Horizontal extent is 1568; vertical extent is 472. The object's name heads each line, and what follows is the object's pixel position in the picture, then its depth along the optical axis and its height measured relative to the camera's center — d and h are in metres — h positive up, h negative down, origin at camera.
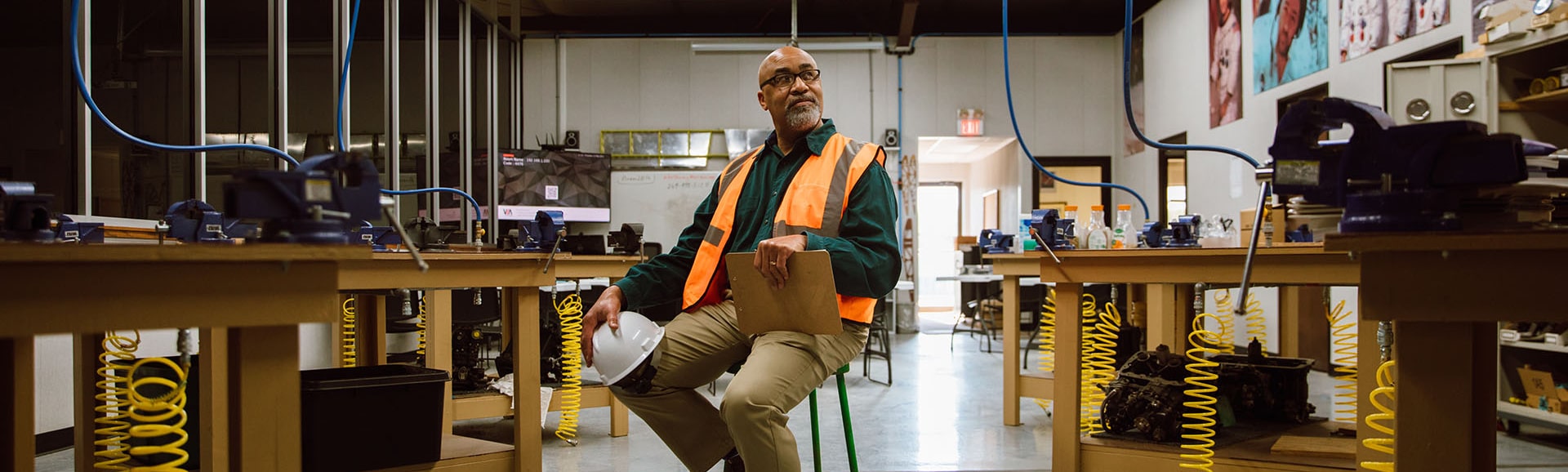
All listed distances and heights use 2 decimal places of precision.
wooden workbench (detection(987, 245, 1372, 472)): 2.12 -0.10
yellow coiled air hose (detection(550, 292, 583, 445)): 3.53 -0.51
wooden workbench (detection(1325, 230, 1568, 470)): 1.15 -0.10
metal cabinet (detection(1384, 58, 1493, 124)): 3.90 +0.60
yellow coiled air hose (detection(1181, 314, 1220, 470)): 2.34 -0.50
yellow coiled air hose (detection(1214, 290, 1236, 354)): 3.52 -0.51
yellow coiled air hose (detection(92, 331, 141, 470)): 2.12 -0.47
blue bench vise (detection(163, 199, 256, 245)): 2.03 +0.02
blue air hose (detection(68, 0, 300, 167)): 1.61 +0.26
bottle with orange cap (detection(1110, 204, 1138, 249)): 3.34 +0.00
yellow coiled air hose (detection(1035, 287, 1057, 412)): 4.18 -0.45
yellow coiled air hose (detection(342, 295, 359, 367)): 3.57 -0.43
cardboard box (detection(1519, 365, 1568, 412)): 3.58 -0.64
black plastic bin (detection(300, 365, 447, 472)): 2.12 -0.44
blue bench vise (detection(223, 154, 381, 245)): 1.12 +0.04
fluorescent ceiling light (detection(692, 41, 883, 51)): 9.15 +1.87
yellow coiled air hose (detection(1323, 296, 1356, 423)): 4.12 -0.74
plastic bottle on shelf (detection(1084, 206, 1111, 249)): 3.25 -0.01
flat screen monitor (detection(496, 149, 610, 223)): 8.75 +0.47
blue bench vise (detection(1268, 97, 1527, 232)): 1.16 +0.09
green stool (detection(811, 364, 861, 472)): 2.09 -0.47
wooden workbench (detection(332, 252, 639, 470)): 2.12 -0.12
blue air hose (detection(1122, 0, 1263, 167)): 1.77 +0.33
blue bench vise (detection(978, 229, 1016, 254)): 3.94 -0.05
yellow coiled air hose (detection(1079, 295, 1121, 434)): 3.22 -0.52
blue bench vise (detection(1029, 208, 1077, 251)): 2.95 +0.01
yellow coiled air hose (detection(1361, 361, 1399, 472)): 1.77 -0.39
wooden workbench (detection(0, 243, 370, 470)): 1.05 -0.09
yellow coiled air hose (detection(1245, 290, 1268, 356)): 5.72 -0.67
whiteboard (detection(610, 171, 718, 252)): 9.46 +0.34
